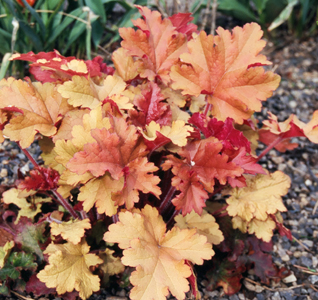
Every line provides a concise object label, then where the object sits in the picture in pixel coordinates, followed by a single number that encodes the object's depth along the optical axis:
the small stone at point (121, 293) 0.78
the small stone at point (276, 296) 0.81
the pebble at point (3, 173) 0.89
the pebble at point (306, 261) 0.84
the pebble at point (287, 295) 0.81
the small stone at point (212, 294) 0.80
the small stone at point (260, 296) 0.81
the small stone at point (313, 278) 0.82
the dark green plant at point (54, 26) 0.96
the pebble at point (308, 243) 0.87
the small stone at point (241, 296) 0.80
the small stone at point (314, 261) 0.84
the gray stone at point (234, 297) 0.80
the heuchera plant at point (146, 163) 0.68
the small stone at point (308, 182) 0.95
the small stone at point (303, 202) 0.92
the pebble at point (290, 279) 0.83
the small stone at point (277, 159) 0.98
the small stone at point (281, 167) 0.97
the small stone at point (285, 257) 0.85
